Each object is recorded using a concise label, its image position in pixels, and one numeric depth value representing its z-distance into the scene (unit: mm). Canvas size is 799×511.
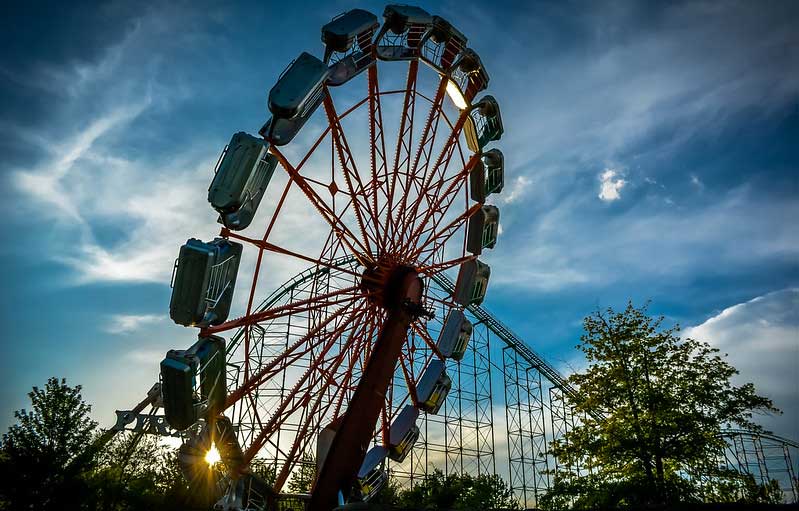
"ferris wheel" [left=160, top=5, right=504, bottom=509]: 8688
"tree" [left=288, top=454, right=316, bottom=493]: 25520
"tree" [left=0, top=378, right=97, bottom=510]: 12102
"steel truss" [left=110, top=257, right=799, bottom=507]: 21812
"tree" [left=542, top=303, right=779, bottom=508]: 13750
